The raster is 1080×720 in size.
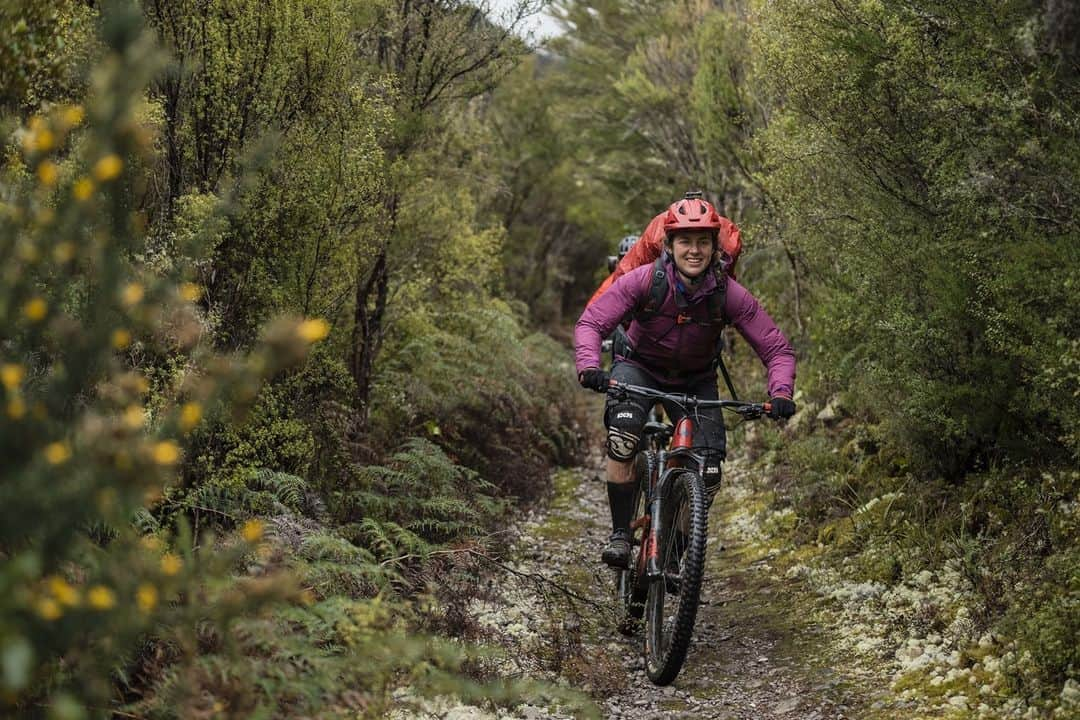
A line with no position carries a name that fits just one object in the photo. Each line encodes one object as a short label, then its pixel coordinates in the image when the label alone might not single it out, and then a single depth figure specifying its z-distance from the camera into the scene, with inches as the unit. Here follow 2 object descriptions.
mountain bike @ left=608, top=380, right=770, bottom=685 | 215.9
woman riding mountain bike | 244.2
